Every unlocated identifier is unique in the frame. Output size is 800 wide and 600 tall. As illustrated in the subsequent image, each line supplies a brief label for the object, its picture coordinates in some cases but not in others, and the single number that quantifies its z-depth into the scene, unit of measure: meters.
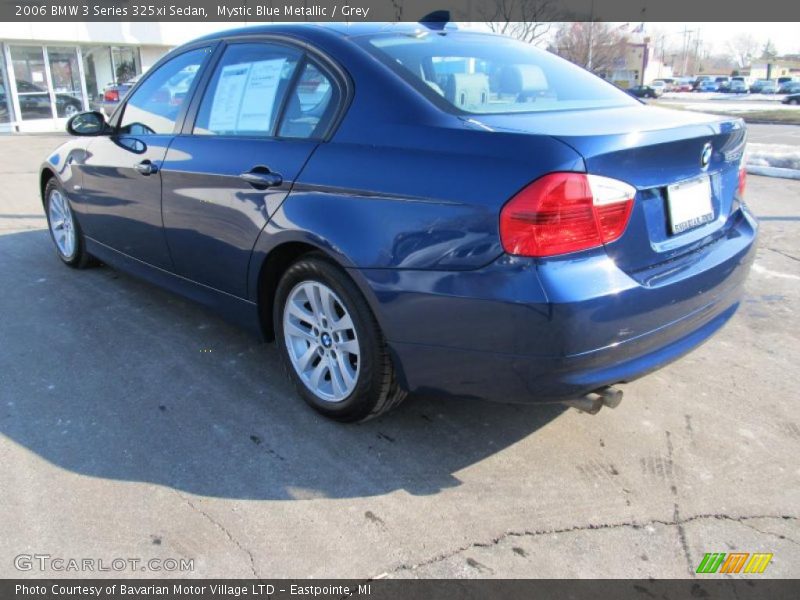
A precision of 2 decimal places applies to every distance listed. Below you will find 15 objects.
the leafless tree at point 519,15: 26.06
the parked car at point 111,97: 17.16
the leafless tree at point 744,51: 128.50
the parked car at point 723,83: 68.80
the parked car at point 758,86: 63.10
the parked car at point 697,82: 75.55
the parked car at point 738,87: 65.31
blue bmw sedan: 2.18
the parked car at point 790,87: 51.81
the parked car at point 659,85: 61.98
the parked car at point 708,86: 73.71
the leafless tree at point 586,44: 40.25
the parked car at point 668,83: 75.94
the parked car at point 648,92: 48.88
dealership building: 18.92
